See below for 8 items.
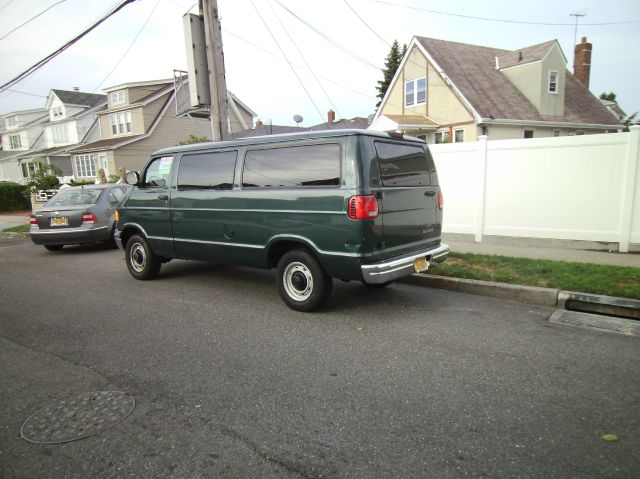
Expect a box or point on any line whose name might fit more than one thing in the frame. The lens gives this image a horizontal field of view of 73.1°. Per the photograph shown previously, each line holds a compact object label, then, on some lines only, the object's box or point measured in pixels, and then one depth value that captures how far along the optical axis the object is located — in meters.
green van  4.71
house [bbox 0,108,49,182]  47.84
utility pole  9.51
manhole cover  2.90
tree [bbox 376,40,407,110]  42.53
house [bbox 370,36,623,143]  22.62
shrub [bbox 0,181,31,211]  25.09
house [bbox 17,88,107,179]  37.97
